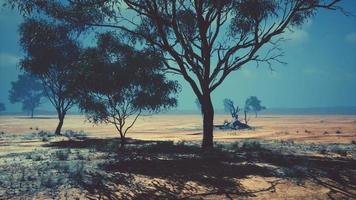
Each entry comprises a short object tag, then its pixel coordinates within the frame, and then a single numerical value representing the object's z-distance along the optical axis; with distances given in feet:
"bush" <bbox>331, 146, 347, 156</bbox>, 83.06
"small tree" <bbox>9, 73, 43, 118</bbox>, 610.65
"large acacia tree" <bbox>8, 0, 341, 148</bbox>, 87.10
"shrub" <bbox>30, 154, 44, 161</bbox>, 73.89
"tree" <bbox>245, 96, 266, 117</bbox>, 649.61
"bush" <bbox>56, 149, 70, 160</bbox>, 74.18
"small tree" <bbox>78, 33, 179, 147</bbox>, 95.66
